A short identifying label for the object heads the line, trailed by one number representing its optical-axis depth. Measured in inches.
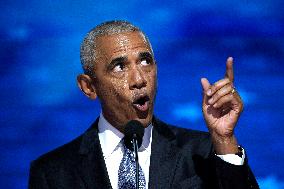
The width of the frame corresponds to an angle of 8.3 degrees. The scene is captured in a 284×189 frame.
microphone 147.9
